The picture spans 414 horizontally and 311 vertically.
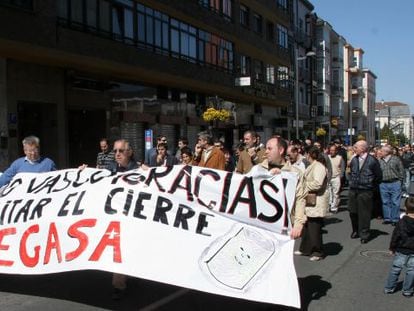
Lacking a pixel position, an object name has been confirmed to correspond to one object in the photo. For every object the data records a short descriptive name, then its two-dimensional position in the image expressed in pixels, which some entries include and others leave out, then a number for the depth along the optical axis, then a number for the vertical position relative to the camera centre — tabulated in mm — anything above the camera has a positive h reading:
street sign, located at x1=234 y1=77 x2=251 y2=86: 31750 +3178
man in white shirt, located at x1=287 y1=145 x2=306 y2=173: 9727 -414
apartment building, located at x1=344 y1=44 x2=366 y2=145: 85062 +7853
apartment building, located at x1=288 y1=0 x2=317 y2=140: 52906 +7060
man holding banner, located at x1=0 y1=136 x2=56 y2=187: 7215 -353
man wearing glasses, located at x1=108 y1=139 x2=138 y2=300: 6691 -263
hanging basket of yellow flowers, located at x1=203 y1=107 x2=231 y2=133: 25812 +951
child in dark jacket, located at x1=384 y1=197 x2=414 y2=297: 6184 -1358
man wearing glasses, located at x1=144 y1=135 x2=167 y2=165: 12200 -415
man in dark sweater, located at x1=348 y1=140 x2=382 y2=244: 10008 -1037
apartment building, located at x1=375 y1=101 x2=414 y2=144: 148625 +4987
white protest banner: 5117 -973
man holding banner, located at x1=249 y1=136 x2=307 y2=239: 5812 -393
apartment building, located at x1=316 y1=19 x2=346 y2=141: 63500 +6685
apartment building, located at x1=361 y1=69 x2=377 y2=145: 98281 +5353
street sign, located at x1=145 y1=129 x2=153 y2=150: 21539 -99
